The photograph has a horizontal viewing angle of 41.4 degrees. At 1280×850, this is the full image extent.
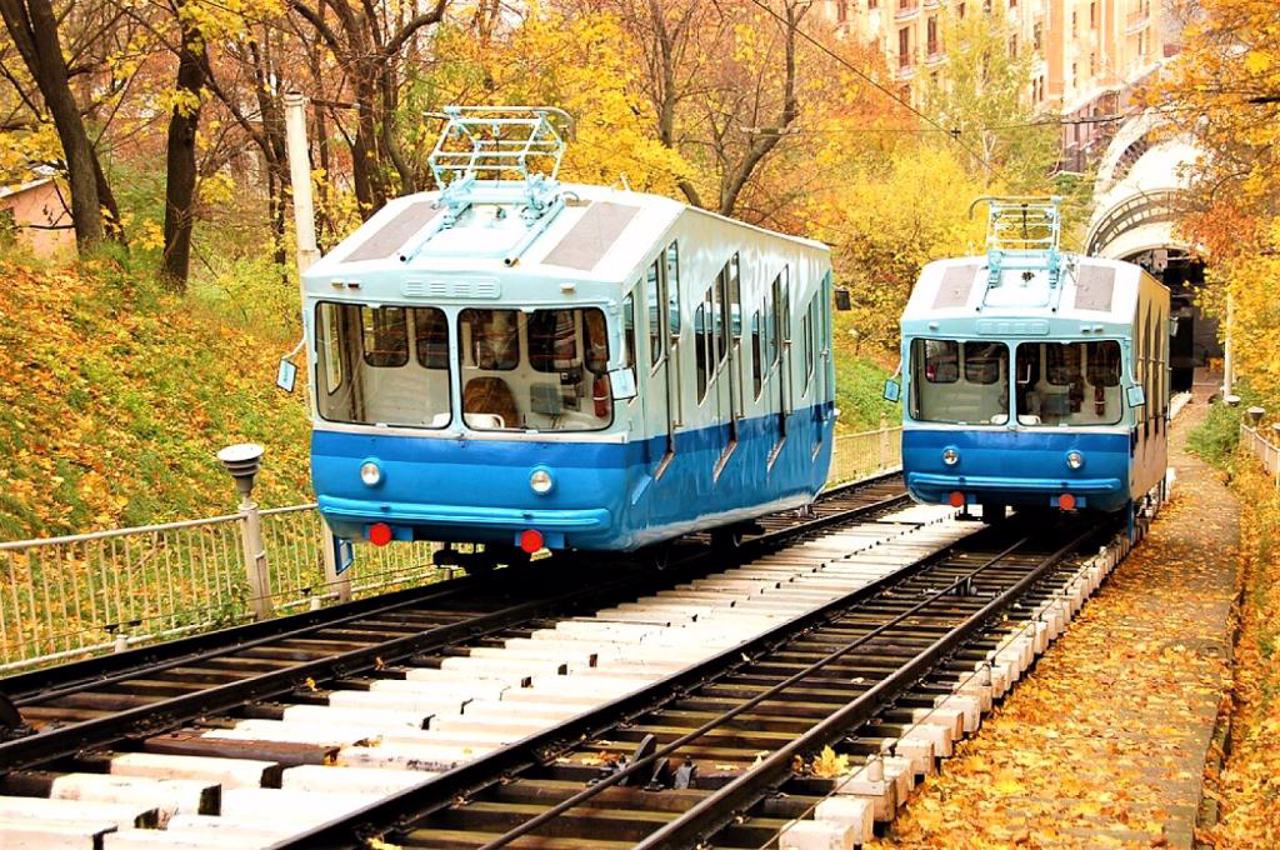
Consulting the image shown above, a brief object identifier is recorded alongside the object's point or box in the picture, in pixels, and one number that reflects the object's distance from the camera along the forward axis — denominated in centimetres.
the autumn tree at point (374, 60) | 2430
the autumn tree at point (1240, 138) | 1733
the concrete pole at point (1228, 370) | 5272
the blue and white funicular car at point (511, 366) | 1345
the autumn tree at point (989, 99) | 7375
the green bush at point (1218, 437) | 4881
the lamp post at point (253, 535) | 1420
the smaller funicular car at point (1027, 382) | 1992
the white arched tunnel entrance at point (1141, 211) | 6928
